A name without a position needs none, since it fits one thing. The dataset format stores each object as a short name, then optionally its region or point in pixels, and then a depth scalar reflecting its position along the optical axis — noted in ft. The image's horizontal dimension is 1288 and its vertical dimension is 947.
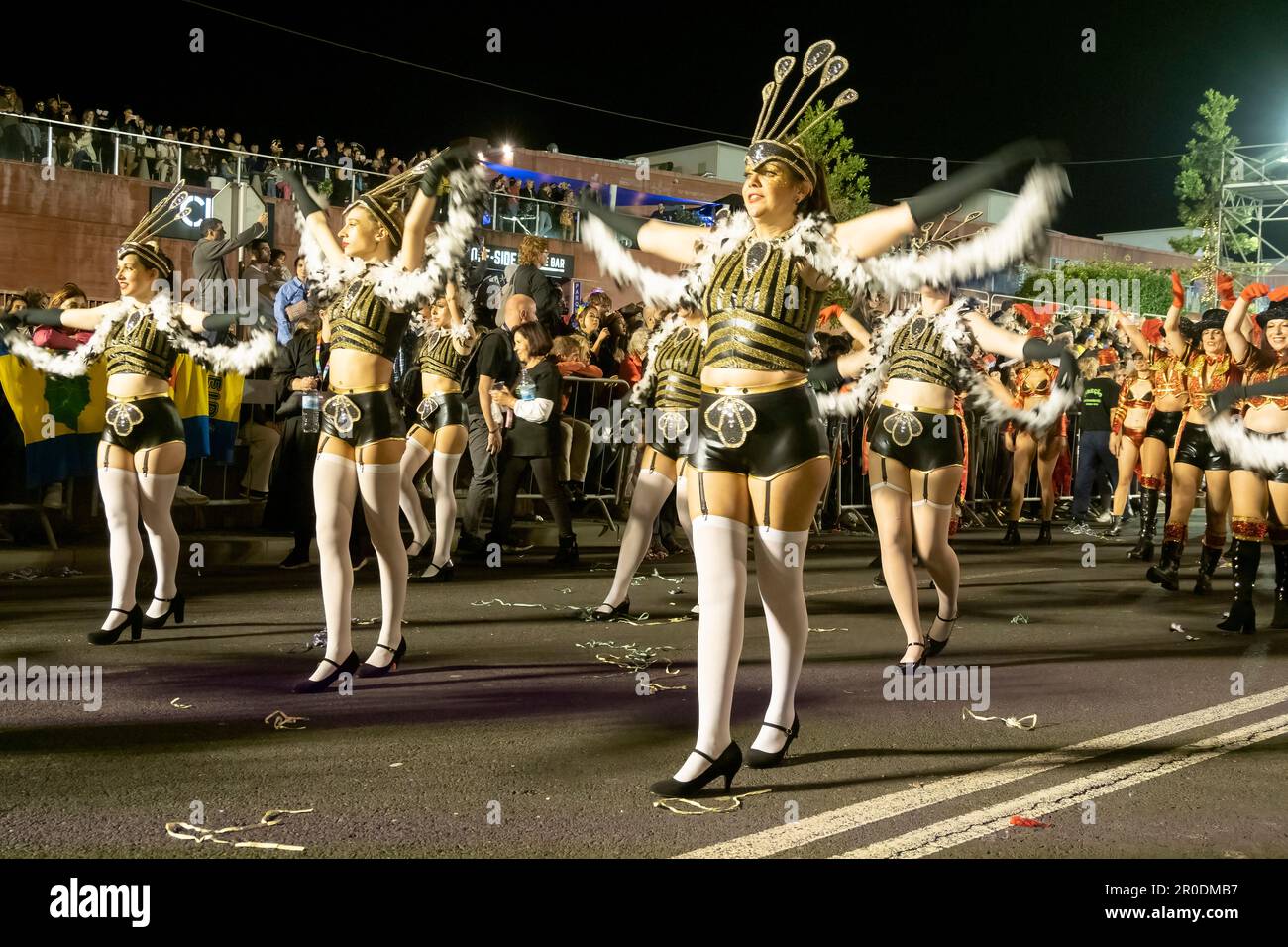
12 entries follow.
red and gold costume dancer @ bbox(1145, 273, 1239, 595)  32.99
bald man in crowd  36.55
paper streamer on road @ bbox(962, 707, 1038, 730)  19.38
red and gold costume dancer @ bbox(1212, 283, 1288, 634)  27.55
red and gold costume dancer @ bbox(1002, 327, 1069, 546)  50.62
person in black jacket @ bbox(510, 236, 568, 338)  42.24
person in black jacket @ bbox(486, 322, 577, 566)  36.99
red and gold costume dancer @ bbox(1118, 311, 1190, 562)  39.40
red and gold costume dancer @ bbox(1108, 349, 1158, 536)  48.52
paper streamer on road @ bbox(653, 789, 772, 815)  14.53
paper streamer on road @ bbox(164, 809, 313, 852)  13.07
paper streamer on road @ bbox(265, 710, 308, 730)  18.25
